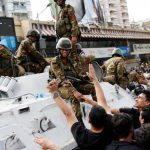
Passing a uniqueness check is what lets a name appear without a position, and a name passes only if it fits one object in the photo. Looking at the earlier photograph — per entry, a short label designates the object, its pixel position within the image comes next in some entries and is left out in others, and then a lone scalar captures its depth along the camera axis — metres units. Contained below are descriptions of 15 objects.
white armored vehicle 2.22
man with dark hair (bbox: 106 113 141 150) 1.82
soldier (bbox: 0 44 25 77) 3.20
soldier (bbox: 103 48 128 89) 4.10
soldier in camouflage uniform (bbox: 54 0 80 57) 3.46
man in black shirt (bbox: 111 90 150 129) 2.60
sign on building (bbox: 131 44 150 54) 22.25
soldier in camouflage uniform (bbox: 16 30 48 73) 3.47
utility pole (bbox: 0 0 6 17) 37.18
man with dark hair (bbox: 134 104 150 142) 2.16
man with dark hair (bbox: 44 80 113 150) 2.00
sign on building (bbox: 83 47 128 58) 16.52
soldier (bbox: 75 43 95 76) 3.17
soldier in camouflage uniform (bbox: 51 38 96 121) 2.76
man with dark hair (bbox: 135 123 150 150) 1.74
